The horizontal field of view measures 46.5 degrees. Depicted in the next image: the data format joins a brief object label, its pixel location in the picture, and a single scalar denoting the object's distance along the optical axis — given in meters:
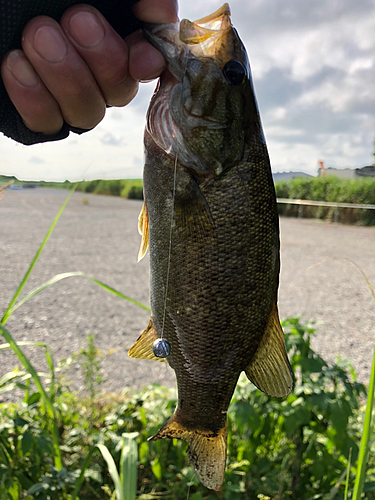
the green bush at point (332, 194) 11.26
